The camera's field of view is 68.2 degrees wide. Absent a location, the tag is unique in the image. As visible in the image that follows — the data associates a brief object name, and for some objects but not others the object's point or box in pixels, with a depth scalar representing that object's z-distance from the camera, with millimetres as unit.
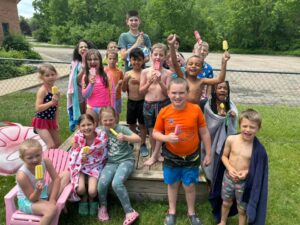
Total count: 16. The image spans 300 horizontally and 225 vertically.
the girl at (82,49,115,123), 2715
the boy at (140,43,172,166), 2497
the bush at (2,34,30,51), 12361
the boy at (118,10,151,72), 3207
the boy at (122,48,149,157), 2703
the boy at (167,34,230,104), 2330
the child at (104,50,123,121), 2888
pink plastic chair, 1933
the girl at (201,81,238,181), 2300
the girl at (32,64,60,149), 2606
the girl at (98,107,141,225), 2250
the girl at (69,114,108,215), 2293
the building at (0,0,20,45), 14294
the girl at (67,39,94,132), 3013
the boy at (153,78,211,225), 2038
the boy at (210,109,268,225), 1959
